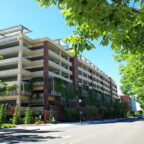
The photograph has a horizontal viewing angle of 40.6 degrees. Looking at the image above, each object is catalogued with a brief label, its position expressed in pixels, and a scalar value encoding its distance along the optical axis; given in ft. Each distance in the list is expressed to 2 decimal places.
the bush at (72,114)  154.04
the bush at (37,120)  131.87
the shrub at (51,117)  133.10
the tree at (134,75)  75.99
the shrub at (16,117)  128.21
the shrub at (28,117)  129.70
